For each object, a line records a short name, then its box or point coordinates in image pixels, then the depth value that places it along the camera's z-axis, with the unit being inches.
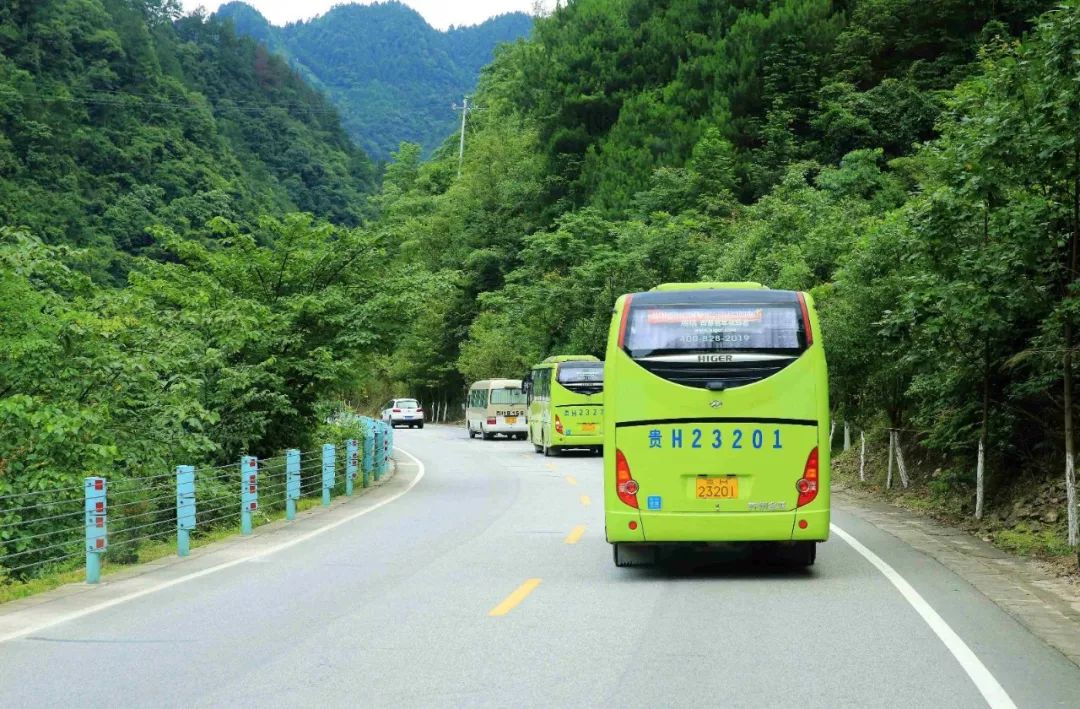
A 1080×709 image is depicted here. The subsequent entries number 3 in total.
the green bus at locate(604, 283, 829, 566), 482.0
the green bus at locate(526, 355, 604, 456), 1565.3
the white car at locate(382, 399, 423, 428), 2898.6
